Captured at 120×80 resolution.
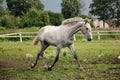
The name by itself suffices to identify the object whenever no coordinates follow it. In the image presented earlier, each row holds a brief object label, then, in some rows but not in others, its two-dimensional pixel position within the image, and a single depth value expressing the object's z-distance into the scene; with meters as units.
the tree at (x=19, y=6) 84.01
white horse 11.98
